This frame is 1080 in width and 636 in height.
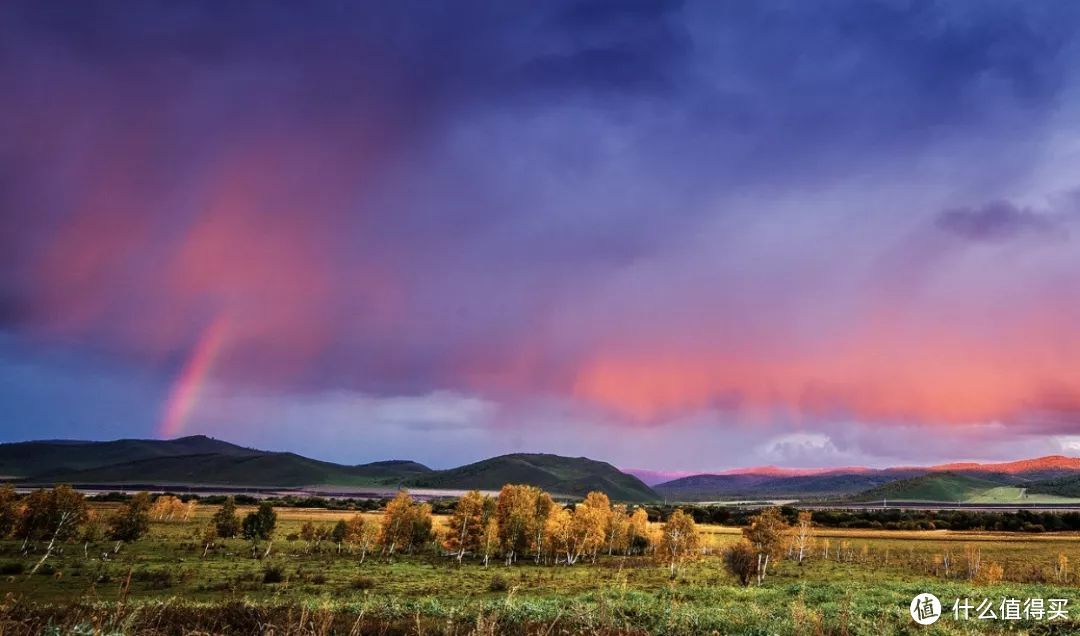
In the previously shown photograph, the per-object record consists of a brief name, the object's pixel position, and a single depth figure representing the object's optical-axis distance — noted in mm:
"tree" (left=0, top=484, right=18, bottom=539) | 89562
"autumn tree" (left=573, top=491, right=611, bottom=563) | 101062
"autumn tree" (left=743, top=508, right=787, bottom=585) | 76812
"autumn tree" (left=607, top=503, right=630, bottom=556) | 116250
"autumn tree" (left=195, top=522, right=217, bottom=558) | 98112
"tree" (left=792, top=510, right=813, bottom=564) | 102388
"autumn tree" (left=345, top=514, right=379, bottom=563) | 101938
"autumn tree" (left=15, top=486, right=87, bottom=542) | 91000
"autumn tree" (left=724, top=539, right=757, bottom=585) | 64312
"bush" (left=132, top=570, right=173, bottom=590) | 54100
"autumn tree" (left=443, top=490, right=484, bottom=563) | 101188
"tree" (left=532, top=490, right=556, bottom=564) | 100238
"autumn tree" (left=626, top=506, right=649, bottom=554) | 118938
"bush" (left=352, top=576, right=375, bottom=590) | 58400
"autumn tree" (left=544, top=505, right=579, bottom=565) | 97375
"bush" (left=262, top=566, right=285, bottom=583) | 60362
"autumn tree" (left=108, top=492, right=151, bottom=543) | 95294
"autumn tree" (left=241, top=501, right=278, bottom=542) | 106812
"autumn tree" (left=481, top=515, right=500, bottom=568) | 95206
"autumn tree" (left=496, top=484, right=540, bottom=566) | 100938
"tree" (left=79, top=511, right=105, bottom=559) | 95138
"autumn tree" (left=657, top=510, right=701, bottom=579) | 93956
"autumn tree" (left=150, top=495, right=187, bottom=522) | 156500
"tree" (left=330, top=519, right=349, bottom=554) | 110706
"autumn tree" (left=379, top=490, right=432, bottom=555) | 107188
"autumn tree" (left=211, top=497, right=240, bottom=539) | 116312
